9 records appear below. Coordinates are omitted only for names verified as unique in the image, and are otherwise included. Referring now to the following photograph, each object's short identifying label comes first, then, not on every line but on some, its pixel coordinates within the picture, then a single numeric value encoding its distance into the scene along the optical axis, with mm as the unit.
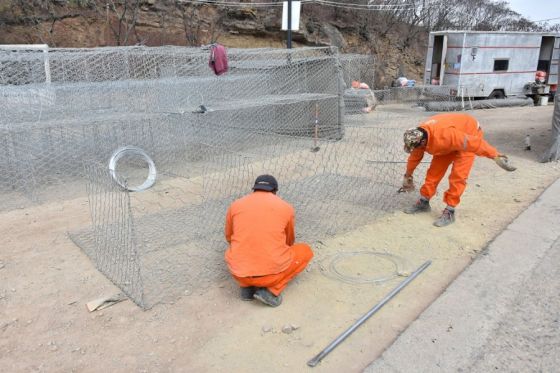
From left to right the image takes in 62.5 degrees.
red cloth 7445
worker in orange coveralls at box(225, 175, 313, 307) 3152
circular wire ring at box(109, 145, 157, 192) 5824
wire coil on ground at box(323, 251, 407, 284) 3580
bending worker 4473
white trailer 15039
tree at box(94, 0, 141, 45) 17000
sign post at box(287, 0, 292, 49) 10497
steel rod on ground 2662
